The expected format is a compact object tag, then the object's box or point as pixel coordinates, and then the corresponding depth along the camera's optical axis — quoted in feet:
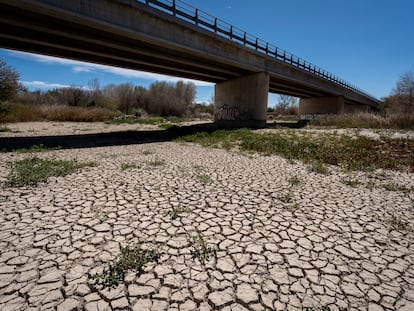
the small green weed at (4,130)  47.60
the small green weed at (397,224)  11.38
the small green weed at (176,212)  12.07
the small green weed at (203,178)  18.11
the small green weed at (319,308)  6.55
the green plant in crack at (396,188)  17.12
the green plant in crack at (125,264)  7.45
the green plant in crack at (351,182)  18.17
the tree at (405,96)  117.84
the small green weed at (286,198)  14.60
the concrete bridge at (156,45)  33.32
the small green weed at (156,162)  23.41
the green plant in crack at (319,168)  21.98
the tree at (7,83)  55.72
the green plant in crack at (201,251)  8.80
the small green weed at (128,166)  21.53
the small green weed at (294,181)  18.22
